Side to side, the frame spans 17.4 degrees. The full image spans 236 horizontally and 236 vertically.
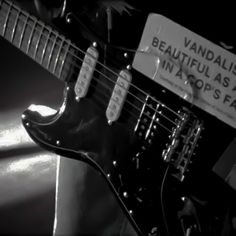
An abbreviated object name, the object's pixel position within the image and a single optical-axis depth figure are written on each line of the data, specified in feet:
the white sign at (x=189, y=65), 3.24
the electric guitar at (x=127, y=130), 3.27
